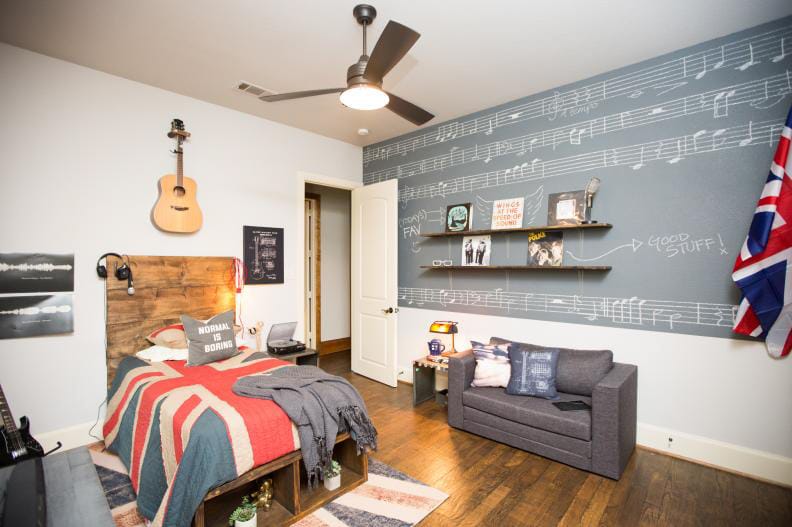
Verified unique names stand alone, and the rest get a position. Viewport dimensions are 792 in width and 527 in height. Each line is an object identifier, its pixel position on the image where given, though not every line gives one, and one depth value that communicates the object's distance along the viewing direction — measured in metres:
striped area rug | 2.03
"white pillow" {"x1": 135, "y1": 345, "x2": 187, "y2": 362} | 2.90
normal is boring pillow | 2.83
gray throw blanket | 2.09
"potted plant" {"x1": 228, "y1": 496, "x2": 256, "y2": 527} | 1.86
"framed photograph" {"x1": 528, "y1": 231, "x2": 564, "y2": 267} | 3.20
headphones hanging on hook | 2.98
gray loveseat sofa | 2.42
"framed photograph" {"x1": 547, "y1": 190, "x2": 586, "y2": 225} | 3.07
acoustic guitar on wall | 3.17
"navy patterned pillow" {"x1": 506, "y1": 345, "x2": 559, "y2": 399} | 2.89
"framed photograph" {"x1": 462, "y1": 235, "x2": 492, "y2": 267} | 3.69
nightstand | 3.59
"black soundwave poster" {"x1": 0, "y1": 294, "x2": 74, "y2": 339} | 2.58
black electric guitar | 1.41
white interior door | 4.23
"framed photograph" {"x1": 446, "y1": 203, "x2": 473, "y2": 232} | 3.84
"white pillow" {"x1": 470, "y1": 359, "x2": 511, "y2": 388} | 3.09
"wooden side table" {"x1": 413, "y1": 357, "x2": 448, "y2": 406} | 3.63
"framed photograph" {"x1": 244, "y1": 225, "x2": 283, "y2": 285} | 3.82
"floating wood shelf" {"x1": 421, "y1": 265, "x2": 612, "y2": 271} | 2.88
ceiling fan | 1.75
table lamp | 3.63
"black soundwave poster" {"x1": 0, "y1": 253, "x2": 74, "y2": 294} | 2.58
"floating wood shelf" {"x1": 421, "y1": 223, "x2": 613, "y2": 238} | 2.87
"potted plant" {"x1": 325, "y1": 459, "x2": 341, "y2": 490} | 2.25
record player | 3.60
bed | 1.75
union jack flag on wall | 2.26
